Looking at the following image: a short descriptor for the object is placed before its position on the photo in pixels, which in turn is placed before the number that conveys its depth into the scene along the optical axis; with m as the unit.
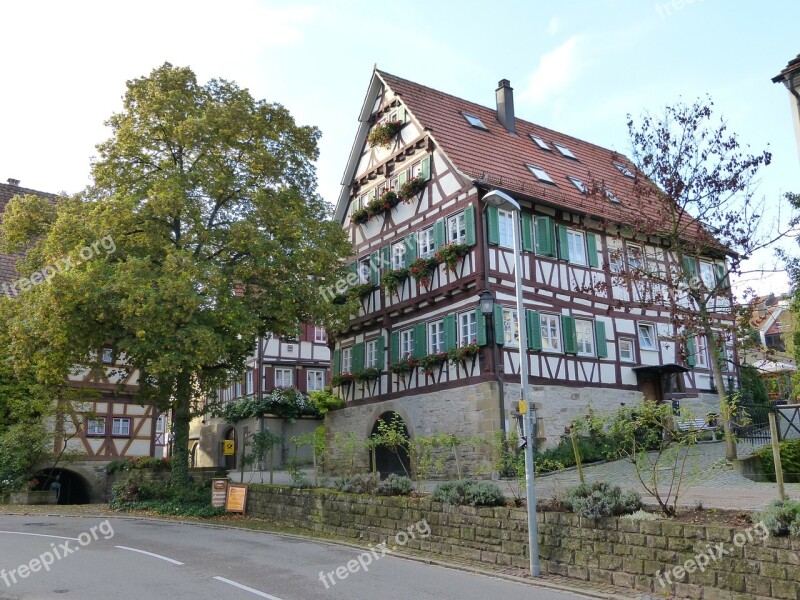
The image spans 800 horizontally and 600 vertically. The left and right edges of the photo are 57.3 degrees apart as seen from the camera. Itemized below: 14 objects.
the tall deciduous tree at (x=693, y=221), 17.16
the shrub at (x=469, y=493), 12.23
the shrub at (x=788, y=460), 16.00
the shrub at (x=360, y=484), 15.16
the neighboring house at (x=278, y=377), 34.22
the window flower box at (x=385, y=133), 24.97
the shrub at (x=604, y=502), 10.25
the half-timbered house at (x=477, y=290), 20.69
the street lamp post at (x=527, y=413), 10.66
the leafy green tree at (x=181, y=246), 17.23
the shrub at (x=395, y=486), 14.55
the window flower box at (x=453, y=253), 21.09
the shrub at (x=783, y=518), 8.03
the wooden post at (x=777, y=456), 9.14
